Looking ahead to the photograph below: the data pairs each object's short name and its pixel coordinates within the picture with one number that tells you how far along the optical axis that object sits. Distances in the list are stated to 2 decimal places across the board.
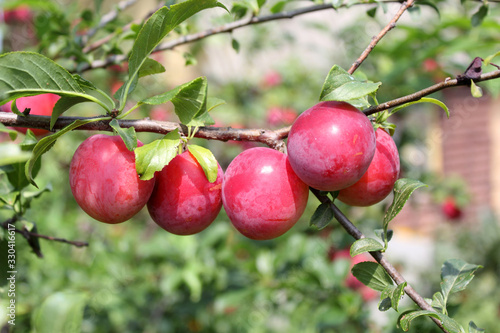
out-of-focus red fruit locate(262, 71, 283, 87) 1.38
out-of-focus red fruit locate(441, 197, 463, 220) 1.38
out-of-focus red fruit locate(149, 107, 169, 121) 1.11
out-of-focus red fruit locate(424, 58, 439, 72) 0.91
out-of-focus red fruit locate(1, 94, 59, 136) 0.53
